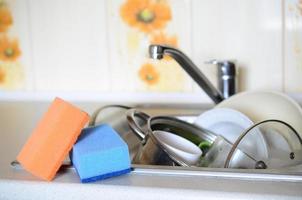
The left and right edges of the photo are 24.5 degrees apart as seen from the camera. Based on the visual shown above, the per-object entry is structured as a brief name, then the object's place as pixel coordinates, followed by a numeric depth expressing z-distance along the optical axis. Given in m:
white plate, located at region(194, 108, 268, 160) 1.16
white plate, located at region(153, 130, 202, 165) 1.04
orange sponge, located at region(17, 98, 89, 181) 0.95
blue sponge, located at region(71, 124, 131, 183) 0.92
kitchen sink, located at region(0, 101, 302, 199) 0.89
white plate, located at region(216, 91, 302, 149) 1.15
